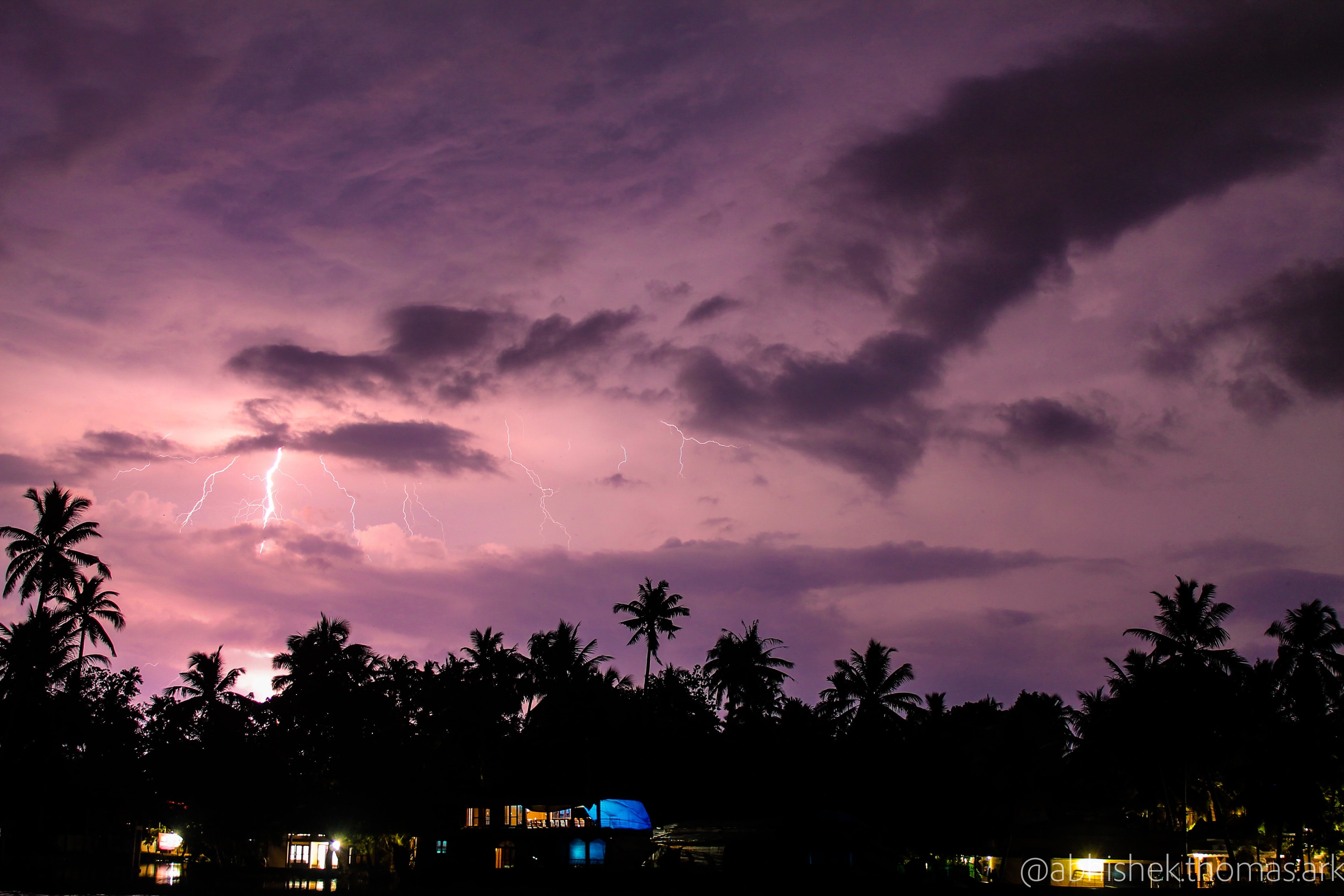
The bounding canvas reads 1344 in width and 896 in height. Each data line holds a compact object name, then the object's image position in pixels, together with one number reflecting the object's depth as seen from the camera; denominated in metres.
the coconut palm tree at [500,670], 73.75
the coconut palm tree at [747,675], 73.44
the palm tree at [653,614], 77.56
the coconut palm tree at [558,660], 72.81
